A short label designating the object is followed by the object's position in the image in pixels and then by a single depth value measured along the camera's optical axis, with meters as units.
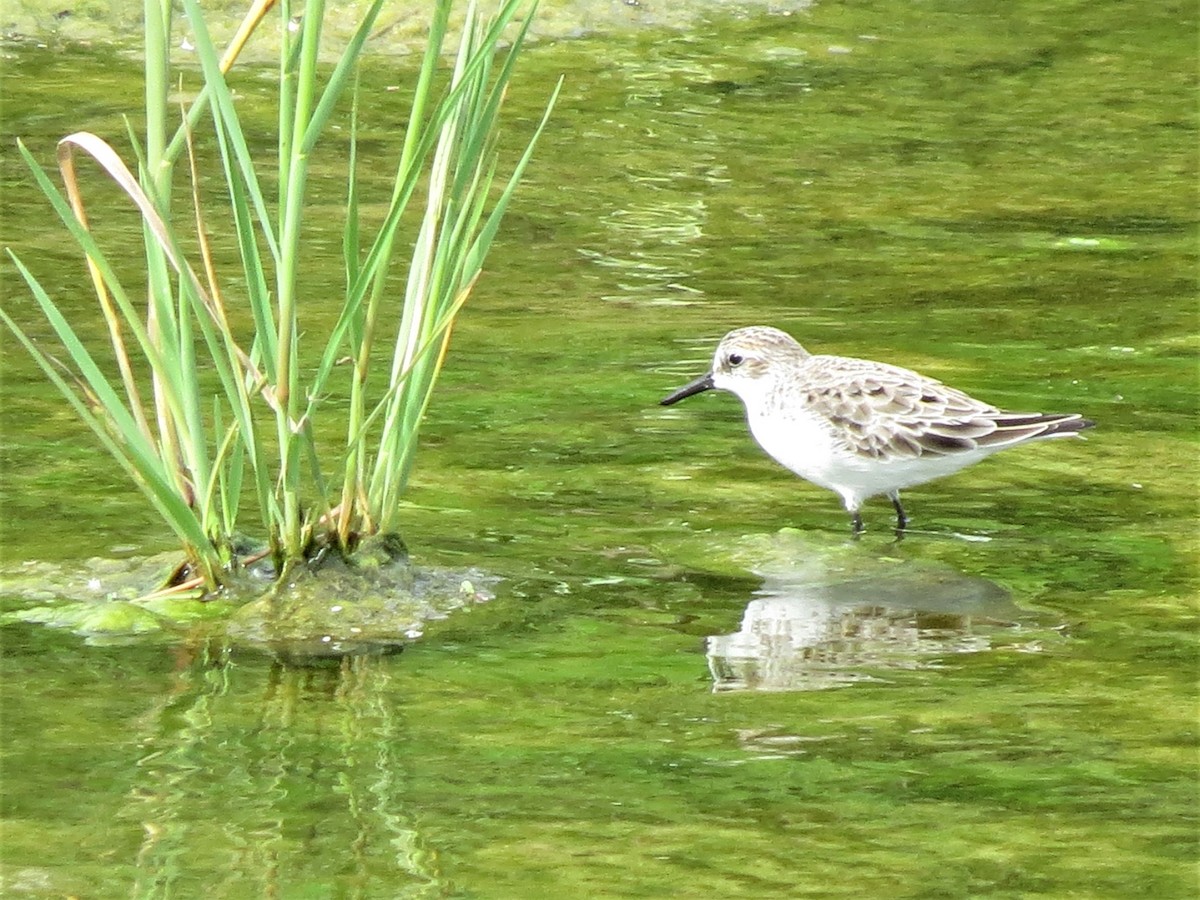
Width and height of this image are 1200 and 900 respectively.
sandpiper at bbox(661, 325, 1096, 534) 12.85
